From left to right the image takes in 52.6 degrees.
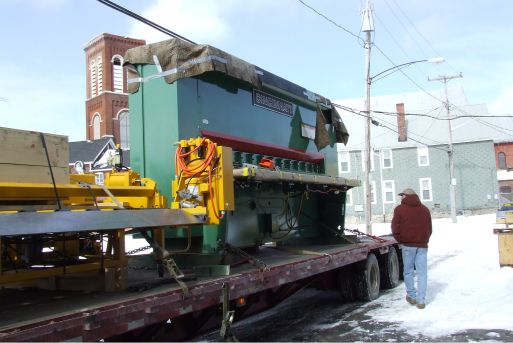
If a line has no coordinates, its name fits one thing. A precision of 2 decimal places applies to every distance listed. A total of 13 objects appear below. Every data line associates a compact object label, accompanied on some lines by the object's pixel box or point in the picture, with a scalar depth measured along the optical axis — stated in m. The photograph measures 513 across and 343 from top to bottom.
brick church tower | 48.44
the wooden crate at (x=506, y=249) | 8.57
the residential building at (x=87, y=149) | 42.53
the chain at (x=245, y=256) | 5.93
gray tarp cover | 6.73
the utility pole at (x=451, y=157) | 33.34
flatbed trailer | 3.44
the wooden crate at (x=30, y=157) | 4.19
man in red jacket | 8.62
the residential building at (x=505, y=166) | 55.69
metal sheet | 3.43
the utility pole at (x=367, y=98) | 19.27
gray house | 41.91
